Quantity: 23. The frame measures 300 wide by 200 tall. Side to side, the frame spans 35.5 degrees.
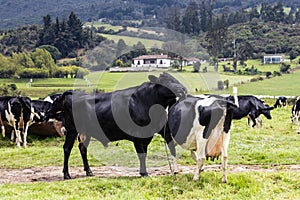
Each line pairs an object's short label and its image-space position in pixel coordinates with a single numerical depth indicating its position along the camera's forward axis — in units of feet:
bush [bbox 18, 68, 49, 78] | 186.87
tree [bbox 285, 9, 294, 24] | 532.97
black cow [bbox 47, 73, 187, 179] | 35.12
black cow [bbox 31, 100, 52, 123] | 63.46
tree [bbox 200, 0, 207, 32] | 509.76
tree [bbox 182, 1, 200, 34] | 499.92
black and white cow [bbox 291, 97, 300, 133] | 83.18
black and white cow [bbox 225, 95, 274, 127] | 77.46
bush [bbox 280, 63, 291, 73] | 311.88
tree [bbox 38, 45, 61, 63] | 256.40
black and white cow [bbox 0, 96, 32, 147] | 61.82
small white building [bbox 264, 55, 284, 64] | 347.97
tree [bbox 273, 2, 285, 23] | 531.50
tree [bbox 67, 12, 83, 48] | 276.25
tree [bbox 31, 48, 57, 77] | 200.20
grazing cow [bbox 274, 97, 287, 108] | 144.43
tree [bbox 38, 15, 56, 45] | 321.26
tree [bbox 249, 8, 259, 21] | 576.20
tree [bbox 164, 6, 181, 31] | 480.23
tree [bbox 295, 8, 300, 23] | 553.64
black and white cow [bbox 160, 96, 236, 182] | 31.40
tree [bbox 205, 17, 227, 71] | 365.61
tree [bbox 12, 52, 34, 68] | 221.46
